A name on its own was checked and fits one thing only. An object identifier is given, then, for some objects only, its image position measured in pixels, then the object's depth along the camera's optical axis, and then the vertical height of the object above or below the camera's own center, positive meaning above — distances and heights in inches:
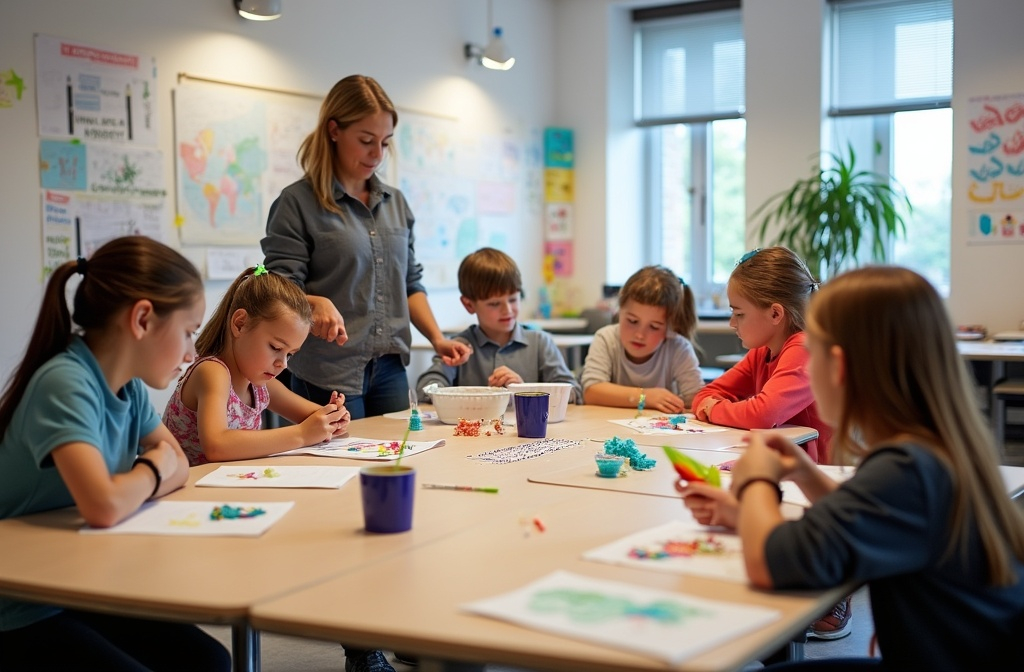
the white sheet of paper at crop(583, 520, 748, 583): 49.9 -15.0
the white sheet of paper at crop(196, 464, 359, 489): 70.7 -15.2
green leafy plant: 224.7 +9.5
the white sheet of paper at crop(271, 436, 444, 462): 81.7 -15.4
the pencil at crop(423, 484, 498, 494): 68.3 -15.2
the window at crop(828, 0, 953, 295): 238.2 +36.3
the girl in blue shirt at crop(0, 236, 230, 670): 58.3 -9.8
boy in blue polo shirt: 121.4 -9.3
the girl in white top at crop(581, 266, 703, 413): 119.5 -10.7
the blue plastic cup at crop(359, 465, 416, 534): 56.5 -13.1
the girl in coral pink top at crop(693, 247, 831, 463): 98.0 -8.0
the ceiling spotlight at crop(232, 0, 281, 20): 176.7 +43.4
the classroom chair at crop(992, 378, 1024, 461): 165.0 -23.2
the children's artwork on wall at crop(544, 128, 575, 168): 269.9 +29.6
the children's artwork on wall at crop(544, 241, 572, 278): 274.4 +1.4
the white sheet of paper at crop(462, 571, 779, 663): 39.9 -14.8
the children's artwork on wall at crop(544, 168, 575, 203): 271.4 +19.8
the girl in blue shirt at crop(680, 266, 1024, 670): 47.6 -11.7
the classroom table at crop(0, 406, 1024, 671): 41.4 -15.1
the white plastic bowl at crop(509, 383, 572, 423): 102.9 -13.6
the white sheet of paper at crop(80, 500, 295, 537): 58.0 -15.1
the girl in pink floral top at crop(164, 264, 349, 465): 81.3 -9.6
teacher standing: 109.6 +1.1
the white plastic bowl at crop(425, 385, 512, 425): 99.8 -13.9
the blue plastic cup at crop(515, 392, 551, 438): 91.5 -13.7
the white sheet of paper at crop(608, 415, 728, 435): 98.0 -16.3
